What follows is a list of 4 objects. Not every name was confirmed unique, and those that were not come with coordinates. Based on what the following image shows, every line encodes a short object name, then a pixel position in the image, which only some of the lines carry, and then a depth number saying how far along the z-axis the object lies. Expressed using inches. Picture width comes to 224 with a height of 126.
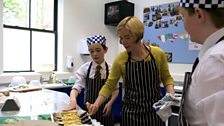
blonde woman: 60.1
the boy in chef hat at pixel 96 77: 71.7
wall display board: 148.0
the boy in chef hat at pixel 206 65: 21.2
